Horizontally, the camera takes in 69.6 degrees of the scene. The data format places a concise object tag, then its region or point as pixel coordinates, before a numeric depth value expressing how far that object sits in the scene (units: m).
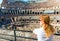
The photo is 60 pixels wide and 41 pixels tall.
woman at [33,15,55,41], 0.99
